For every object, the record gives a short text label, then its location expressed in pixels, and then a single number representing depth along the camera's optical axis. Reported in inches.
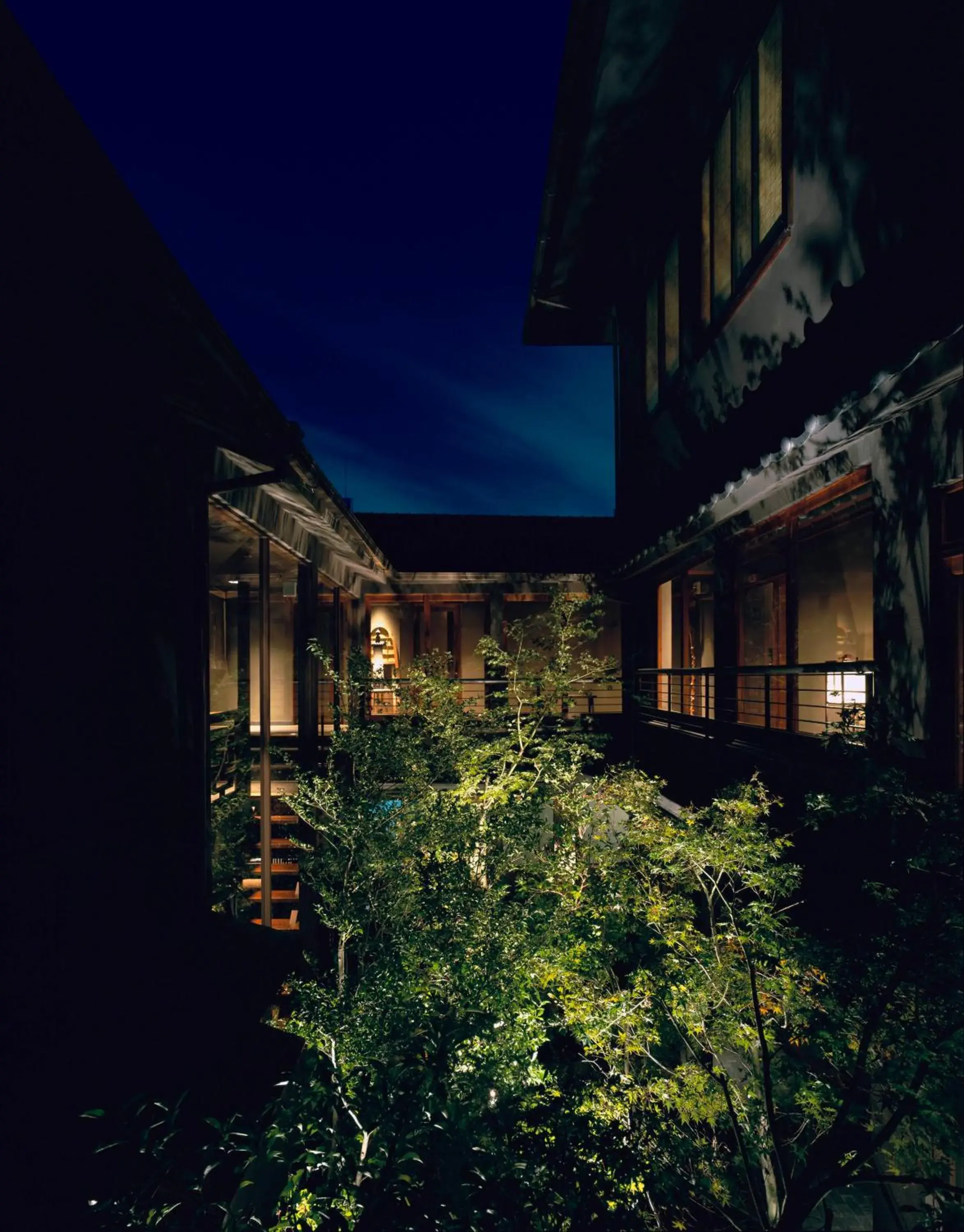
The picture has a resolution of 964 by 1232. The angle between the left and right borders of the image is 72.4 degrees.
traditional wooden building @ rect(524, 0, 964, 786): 170.2
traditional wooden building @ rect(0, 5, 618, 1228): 117.1
